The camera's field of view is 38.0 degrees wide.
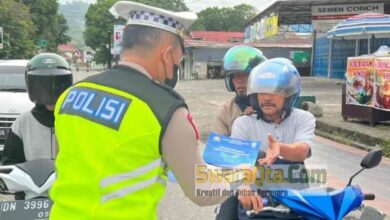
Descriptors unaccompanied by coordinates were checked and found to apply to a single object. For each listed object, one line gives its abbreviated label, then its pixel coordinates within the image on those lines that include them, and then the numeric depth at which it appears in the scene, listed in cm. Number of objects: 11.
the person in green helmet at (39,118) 325
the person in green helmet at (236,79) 355
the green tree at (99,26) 8738
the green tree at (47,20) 5866
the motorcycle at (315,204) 242
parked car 853
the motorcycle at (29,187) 259
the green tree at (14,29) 3521
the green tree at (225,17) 10194
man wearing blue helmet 266
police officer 178
